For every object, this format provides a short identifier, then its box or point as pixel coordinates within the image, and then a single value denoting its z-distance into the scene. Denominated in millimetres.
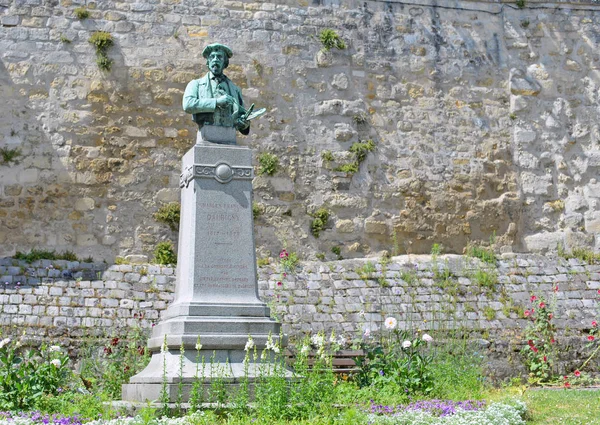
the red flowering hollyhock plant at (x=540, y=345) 10711
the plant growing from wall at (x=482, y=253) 13023
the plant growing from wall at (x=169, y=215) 12719
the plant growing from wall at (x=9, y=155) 12469
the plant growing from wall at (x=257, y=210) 13148
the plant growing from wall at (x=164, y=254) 12516
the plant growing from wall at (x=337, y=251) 13326
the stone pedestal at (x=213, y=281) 7516
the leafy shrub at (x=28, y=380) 7379
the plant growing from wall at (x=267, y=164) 13281
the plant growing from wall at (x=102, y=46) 12914
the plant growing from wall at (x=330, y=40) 13828
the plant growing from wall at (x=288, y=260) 12297
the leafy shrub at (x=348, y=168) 13562
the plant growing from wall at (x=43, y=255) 11895
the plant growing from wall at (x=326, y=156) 13562
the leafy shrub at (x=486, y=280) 12352
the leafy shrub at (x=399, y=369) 8391
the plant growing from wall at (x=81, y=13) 12953
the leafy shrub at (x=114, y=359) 8883
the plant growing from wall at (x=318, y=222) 13305
